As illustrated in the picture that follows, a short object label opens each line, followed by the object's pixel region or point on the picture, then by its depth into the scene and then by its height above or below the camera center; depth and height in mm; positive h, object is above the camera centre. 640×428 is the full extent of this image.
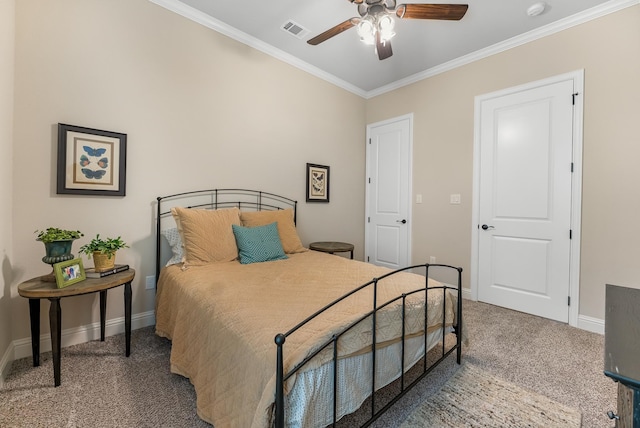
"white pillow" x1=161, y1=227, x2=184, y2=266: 2287 -293
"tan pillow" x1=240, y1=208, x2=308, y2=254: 2709 -122
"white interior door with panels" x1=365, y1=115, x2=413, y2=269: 3889 +281
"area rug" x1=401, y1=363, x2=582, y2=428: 1420 -1063
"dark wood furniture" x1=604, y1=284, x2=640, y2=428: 641 -360
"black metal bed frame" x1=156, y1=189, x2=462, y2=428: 956 -474
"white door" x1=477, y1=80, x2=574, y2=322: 2676 +146
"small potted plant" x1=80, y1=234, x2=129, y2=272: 1893 -300
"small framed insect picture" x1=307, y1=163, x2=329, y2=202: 3646 +381
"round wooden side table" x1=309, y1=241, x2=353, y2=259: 3293 -432
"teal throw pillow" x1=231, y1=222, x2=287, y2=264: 2383 -296
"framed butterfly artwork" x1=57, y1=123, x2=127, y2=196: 2031 +363
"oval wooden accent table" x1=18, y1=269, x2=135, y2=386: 1610 -509
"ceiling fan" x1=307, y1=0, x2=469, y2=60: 1860 +1355
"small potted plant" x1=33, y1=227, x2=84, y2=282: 1761 -236
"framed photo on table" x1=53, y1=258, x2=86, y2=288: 1669 -397
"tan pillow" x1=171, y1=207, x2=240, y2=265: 2232 -214
